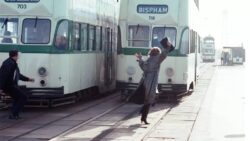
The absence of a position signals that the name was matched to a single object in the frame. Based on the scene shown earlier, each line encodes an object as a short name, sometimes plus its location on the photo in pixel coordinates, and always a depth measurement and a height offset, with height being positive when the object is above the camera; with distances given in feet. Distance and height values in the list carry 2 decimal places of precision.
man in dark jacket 45.65 -2.82
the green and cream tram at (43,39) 50.47 +0.36
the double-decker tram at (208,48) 262.88 -2.08
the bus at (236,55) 230.68 -4.56
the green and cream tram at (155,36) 60.18 +0.74
